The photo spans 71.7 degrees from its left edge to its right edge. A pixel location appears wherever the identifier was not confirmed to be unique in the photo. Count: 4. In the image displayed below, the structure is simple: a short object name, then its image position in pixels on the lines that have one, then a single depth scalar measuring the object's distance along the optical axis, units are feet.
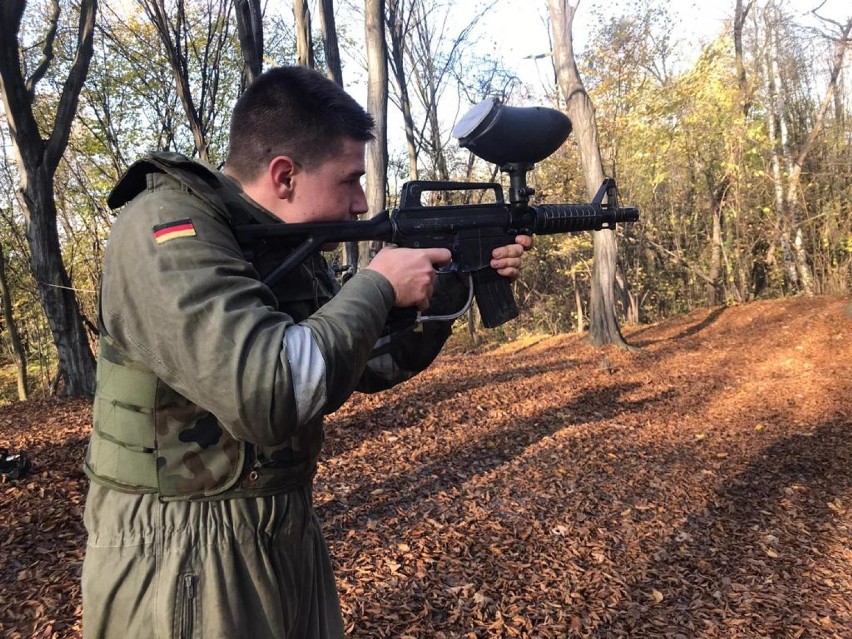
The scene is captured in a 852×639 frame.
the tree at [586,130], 41.86
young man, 3.84
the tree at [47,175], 26.00
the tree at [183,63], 26.89
